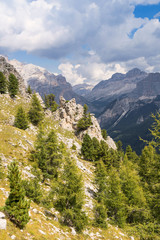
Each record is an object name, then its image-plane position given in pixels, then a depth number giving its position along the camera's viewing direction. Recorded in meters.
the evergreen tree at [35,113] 63.28
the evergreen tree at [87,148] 62.51
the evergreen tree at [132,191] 30.50
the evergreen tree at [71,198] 19.75
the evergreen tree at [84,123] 81.96
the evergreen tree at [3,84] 64.39
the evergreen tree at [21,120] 49.84
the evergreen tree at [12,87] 68.51
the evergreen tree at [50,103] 99.22
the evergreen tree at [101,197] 24.38
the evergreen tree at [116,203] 27.66
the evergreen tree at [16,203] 11.96
